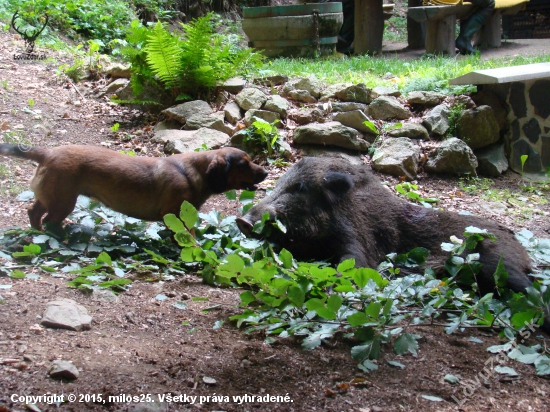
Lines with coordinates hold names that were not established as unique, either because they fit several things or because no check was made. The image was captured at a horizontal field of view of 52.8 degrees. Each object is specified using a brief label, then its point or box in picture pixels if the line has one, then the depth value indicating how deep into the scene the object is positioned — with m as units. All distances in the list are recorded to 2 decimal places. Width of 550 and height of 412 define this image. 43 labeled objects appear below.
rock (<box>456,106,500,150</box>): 8.77
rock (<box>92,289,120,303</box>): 3.73
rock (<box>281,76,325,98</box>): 9.70
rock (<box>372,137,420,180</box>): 7.99
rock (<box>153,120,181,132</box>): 9.03
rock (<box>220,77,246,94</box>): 9.62
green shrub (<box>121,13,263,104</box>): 8.90
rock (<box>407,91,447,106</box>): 9.27
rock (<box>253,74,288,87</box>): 10.09
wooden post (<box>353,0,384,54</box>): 14.95
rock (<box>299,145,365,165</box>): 8.24
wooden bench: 13.15
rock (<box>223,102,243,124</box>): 8.88
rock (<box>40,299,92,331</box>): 3.14
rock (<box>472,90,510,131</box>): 9.02
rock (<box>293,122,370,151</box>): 8.30
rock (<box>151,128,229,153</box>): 8.06
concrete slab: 8.34
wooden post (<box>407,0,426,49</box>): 16.70
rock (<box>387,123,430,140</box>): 8.64
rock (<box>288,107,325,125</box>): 8.91
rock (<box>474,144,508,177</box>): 8.56
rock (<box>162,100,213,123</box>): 8.95
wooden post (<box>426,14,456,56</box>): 13.89
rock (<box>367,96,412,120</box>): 9.02
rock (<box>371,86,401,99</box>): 9.37
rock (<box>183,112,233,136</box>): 8.70
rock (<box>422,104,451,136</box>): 8.75
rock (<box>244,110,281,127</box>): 8.82
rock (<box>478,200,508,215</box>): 7.29
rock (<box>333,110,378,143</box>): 8.75
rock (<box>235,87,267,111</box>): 9.05
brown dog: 5.13
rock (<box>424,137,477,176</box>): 8.23
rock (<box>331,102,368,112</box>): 9.07
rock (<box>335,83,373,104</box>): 9.29
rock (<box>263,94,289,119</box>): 9.01
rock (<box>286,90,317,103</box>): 9.53
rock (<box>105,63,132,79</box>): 10.55
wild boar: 4.84
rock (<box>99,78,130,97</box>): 10.23
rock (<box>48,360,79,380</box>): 2.46
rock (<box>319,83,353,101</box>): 9.50
